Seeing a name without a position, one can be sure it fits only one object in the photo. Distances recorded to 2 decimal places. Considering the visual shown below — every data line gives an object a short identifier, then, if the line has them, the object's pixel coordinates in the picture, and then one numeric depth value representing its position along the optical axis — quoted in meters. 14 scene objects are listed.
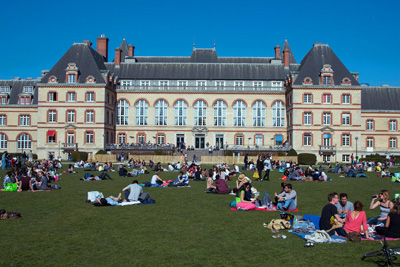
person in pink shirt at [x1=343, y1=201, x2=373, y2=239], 12.33
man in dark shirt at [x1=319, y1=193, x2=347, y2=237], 12.54
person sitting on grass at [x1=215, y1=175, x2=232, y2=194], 22.75
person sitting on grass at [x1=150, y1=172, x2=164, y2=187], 26.47
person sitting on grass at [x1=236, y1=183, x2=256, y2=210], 17.33
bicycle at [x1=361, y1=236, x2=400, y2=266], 9.42
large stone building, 65.50
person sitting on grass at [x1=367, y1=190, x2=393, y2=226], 13.97
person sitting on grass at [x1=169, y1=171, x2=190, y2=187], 26.70
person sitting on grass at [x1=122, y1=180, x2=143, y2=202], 18.72
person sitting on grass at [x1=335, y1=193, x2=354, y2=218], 14.17
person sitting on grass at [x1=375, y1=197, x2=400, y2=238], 12.09
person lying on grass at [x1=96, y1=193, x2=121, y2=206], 17.95
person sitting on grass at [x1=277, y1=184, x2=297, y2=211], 16.72
